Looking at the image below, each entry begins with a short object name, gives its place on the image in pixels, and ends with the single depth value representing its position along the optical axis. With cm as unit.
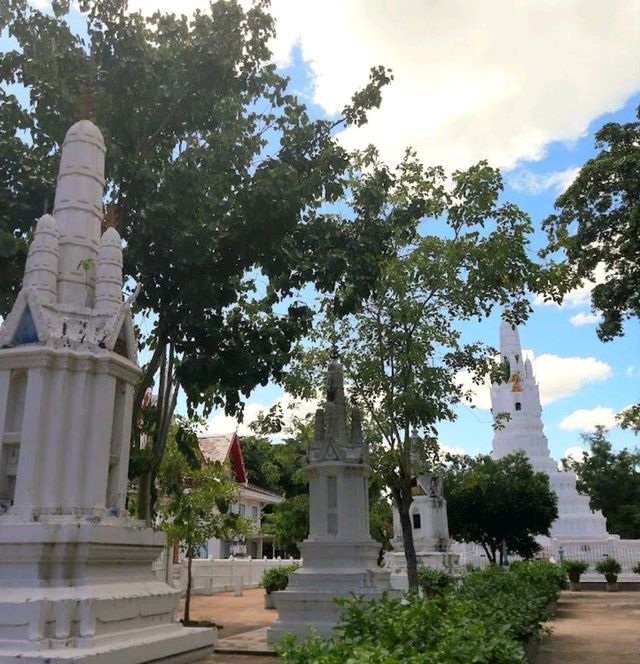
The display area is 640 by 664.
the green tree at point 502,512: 3609
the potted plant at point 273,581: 2080
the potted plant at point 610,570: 3331
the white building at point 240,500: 3628
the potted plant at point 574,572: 3441
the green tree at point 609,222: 1778
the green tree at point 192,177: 1068
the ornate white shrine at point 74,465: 643
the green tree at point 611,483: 5297
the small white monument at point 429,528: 2689
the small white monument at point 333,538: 1152
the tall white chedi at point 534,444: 4919
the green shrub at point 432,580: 1917
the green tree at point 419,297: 1306
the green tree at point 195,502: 1622
